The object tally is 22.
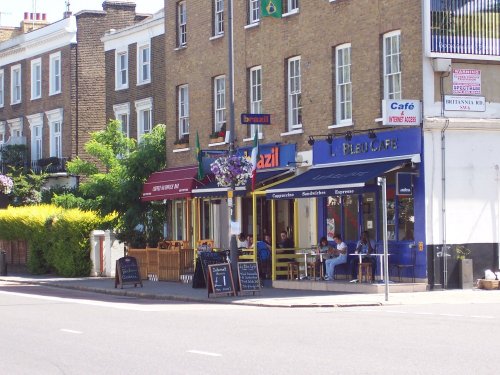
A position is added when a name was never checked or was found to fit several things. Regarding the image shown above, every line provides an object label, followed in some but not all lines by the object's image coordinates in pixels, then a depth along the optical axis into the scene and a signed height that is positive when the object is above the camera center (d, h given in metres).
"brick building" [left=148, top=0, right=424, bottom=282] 28.62 +4.61
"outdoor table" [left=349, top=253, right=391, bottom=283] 28.15 -0.29
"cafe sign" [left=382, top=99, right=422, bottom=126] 26.73 +3.29
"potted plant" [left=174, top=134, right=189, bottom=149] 38.84 +3.83
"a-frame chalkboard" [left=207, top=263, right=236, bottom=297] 27.17 -0.76
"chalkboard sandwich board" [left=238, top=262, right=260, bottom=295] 27.47 -0.70
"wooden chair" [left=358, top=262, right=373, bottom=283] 28.16 -0.62
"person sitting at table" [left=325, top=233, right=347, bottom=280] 29.31 -0.29
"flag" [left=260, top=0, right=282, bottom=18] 32.94 +7.22
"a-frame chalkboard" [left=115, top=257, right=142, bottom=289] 32.28 -0.61
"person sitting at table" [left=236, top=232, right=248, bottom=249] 33.76 +0.25
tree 38.66 +2.51
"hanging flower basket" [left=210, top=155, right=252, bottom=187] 28.61 +2.10
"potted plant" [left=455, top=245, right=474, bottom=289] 27.50 -0.66
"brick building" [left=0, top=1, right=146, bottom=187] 52.41 +8.25
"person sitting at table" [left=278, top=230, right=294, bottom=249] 32.62 +0.19
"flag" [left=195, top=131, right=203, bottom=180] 33.06 +2.76
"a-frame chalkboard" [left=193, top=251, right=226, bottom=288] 30.67 -0.35
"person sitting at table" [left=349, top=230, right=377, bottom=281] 28.70 -0.09
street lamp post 27.87 +2.54
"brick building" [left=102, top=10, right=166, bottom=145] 45.91 +7.59
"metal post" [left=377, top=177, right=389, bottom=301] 24.36 +0.10
